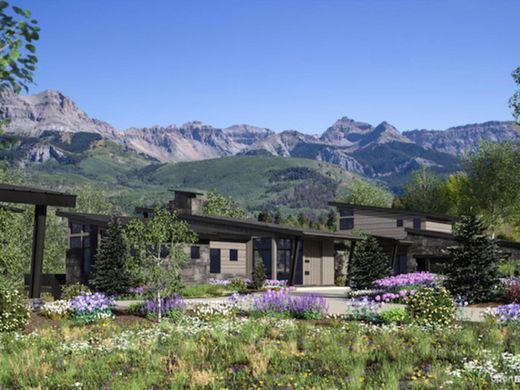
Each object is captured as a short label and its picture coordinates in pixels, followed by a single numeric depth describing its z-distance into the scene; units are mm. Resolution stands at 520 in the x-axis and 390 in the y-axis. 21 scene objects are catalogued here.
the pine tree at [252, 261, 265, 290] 38531
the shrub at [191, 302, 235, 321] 19656
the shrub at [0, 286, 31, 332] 17500
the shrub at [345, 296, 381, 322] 18672
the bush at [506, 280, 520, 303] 22625
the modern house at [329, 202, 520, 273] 48250
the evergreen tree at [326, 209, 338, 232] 90262
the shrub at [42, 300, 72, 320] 20141
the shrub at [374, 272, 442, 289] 30220
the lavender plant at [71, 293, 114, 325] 19359
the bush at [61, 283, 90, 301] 29270
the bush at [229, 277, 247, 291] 37653
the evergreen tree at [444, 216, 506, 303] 24859
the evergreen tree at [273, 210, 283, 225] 94762
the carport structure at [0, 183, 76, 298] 20922
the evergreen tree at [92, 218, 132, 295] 31000
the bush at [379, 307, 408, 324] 18516
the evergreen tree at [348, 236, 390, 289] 35094
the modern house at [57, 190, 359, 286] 38594
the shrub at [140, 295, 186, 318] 20562
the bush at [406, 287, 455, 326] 17656
